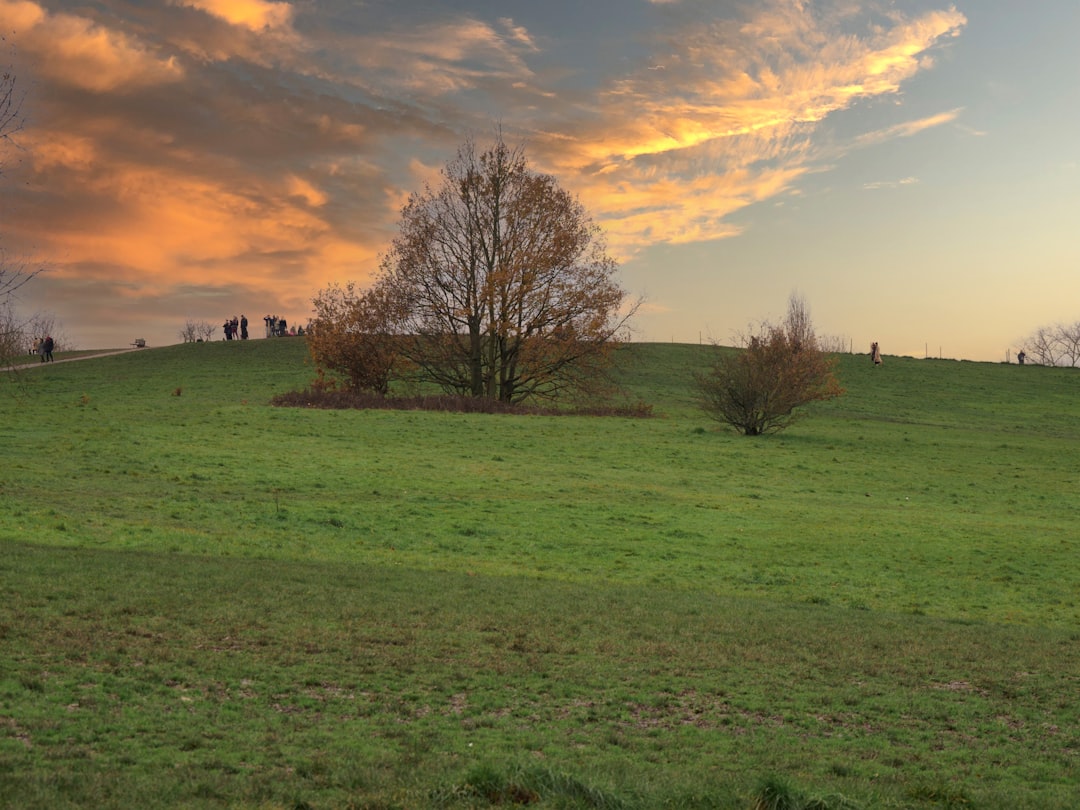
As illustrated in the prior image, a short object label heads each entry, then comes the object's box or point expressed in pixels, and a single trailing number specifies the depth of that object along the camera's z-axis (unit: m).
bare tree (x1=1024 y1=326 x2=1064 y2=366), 156.25
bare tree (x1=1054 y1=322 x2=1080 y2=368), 154.38
